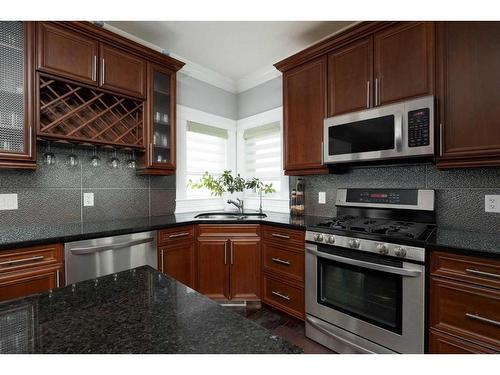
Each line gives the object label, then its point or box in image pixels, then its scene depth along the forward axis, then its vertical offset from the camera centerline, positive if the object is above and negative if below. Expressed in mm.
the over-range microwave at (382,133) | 1756 +424
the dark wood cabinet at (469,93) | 1560 +607
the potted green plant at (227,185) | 3162 +41
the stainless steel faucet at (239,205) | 3105 -205
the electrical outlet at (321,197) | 2686 -95
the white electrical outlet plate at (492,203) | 1754 -106
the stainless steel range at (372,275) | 1553 -598
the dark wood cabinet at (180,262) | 2287 -679
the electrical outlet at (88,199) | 2343 -102
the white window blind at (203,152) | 3232 +486
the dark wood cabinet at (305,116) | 2391 +712
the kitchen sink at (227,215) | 2832 -313
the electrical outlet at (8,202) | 1928 -101
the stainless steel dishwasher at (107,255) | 1746 -497
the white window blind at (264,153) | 3236 +466
